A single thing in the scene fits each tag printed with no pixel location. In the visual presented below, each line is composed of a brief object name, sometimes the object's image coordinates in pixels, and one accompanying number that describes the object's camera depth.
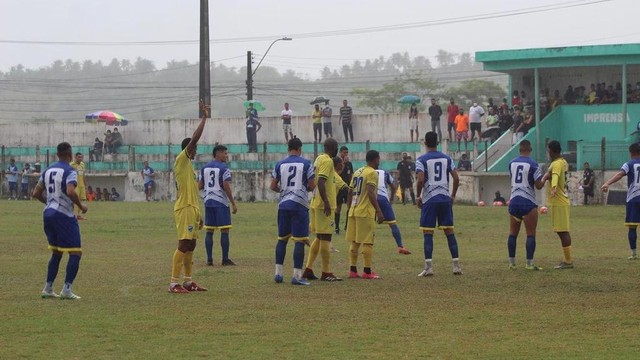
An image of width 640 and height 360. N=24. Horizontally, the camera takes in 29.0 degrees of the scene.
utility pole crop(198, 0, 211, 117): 52.53
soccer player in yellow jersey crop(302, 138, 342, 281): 18.19
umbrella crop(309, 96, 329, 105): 55.20
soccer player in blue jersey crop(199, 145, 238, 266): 21.66
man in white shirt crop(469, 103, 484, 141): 48.00
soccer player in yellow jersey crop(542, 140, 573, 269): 20.12
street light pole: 61.76
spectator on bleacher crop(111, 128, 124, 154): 59.32
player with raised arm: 16.69
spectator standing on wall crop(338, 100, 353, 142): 52.56
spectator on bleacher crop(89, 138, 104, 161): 58.50
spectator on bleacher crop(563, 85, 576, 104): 47.24
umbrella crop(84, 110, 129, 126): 63.88
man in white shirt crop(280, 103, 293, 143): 55.56
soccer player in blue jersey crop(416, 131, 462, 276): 19.06
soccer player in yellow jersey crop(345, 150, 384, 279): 19.00
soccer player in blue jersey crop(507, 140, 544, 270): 19.61
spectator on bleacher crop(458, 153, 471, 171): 45.81
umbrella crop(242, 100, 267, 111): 57.42
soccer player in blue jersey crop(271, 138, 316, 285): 17.97
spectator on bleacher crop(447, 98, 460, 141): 49.00
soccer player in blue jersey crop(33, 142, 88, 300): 16.09
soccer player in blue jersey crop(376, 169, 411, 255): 22.42
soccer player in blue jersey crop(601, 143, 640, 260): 21.20
